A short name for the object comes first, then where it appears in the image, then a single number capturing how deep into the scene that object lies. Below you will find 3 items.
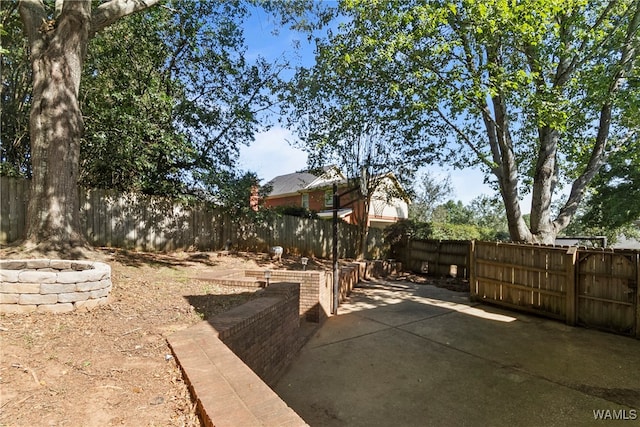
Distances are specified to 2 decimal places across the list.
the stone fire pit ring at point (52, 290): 3.46
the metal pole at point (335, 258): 7.20
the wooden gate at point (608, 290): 5.64
